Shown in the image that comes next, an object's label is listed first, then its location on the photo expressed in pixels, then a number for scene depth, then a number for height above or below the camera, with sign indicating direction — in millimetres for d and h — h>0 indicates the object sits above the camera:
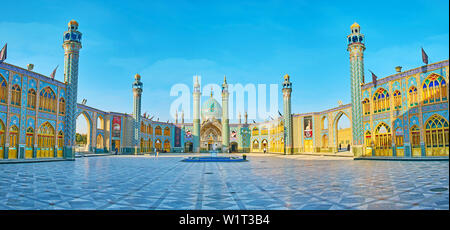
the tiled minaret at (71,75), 23578 +4969
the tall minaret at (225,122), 48625 +2419
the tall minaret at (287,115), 39812 +2983
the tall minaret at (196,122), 49594 +2435
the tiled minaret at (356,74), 25281 +5350
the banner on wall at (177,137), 52312 -81
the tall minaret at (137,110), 39838 +3646
